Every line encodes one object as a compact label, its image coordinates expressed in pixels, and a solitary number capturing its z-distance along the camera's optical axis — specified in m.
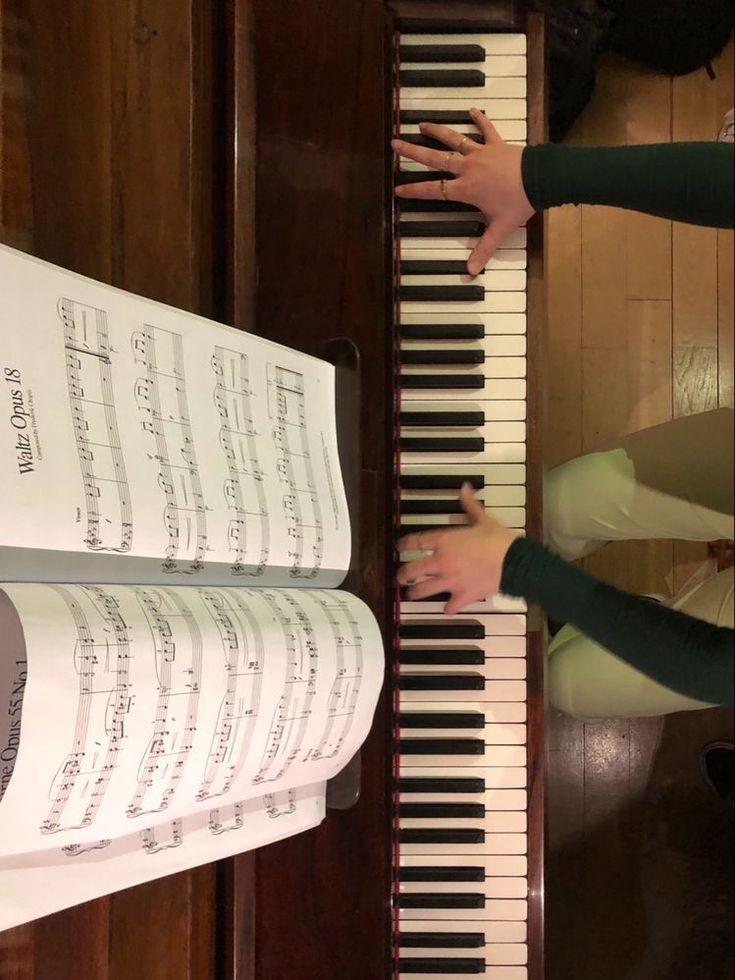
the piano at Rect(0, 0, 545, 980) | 0.87
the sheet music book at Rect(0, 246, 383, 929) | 0.65
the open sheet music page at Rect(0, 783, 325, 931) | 0.70
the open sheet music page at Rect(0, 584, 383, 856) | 0.63
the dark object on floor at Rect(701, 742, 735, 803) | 1.59
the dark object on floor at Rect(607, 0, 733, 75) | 1.57
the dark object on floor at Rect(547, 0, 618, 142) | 1.46
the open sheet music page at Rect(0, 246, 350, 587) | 0.67
